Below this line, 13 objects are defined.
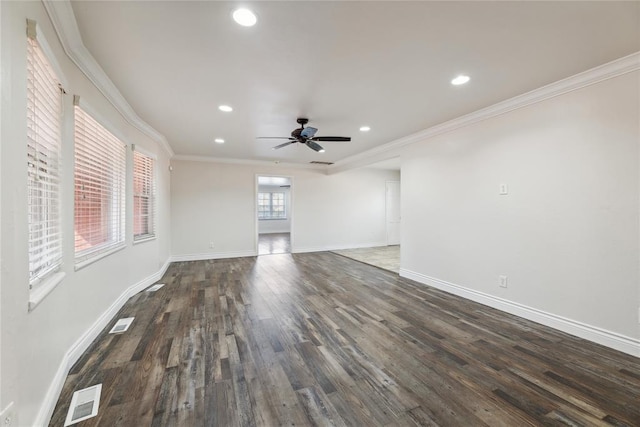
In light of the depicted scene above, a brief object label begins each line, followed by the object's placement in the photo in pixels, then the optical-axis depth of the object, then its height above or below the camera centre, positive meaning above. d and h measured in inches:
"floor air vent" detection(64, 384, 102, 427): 57.9 -48.2
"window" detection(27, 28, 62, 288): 55.5 +12.4
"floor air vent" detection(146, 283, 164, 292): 147.8 -46.8
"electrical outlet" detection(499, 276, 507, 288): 119.7 -34.3
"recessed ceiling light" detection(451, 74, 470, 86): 93.9 +51.0
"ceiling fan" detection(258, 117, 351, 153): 127.8 +40.9
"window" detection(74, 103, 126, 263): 86.1 +9.3
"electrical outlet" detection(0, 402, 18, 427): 40.8 -35.0
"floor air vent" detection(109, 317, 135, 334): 98.8 -47.7
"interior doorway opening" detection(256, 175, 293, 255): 451.1 +4.4
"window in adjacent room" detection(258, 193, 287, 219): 475.2 +10.3
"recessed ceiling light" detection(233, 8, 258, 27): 61.3 +49.6
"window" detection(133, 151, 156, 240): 145.2 +9.7
